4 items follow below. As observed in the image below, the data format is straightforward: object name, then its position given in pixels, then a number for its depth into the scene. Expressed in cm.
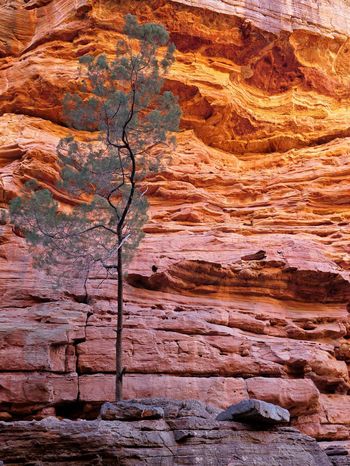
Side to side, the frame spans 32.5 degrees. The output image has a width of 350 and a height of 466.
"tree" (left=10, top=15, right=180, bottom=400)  1522
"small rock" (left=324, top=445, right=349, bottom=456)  1272
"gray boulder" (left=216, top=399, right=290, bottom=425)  1106
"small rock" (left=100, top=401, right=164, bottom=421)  1061
